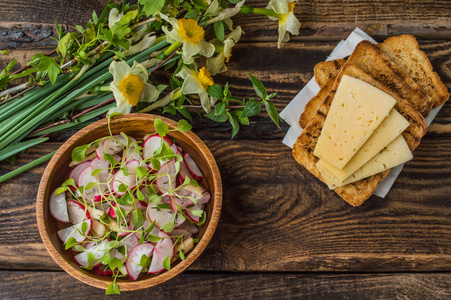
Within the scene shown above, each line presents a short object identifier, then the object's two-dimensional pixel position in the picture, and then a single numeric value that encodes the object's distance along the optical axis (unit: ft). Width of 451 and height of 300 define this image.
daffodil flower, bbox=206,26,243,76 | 2.54
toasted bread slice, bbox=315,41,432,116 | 2.52
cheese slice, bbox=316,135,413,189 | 2.48
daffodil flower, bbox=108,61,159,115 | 2.36
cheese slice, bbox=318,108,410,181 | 2.46
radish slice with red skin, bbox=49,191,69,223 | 2.42
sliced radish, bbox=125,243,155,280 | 2.37
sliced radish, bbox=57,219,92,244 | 2.39
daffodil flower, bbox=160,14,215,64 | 2.36
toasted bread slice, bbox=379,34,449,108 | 2.56
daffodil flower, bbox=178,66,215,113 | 2.43
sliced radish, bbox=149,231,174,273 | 2.37
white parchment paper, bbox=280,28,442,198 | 2.59
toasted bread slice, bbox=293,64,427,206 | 2.50
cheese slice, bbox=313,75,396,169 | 2.43
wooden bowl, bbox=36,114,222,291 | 2.32
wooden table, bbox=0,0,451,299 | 2.59
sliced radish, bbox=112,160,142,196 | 2.38
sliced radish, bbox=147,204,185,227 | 2.39
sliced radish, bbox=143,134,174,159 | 2.46
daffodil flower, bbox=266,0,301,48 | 2.50
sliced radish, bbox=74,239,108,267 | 2.37
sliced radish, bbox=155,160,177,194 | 2.41
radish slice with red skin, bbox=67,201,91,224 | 2.43
